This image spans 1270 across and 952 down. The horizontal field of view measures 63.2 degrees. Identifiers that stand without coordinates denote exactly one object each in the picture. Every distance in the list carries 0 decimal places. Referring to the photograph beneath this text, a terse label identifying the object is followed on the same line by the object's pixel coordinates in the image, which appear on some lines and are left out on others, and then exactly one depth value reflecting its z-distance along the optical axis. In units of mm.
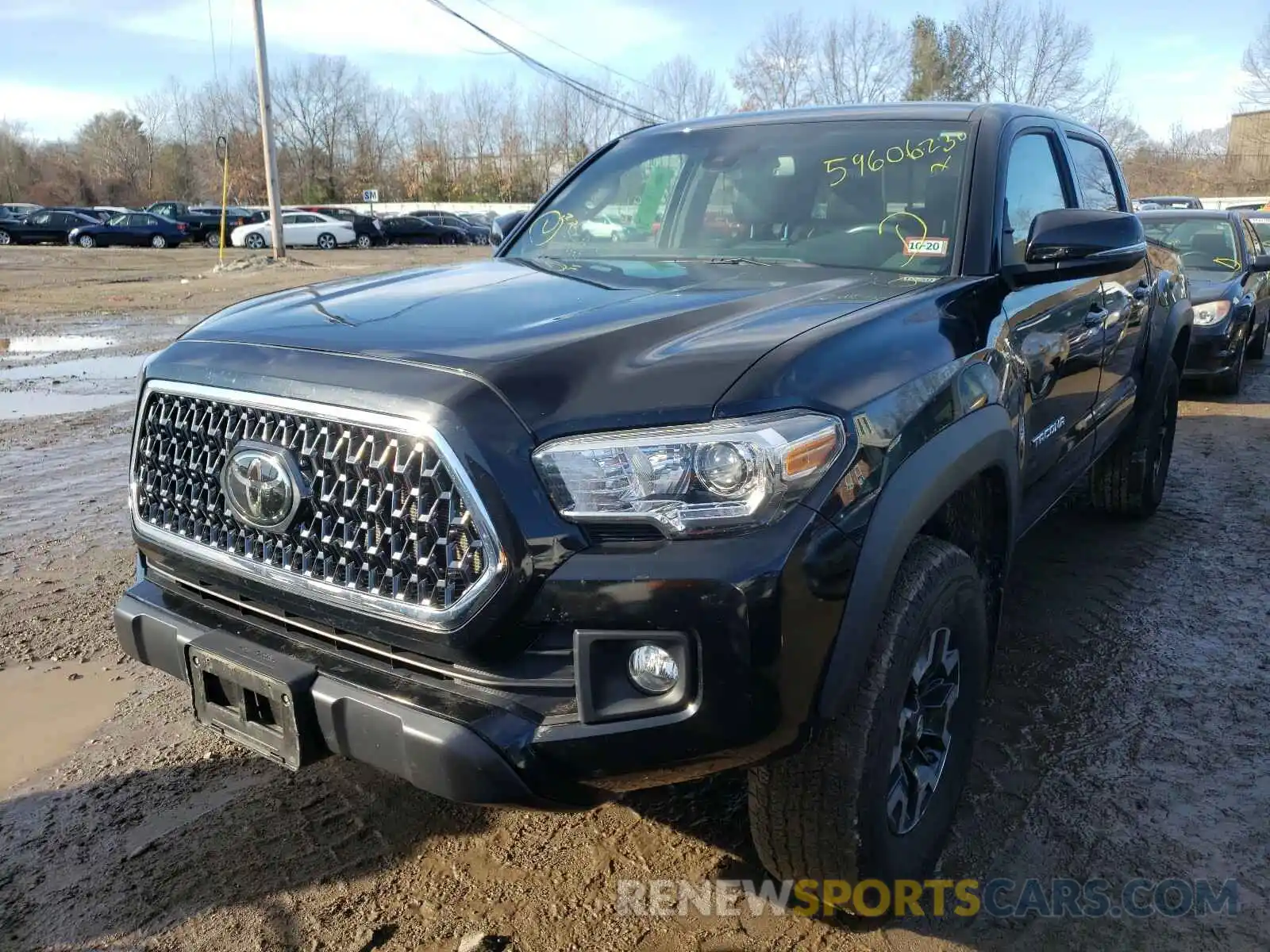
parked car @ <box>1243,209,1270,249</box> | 13859
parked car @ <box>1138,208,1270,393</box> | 8836
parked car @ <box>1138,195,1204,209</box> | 25453
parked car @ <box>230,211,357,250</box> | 37844
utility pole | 23844
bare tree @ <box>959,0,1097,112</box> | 43406
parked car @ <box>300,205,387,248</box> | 39375
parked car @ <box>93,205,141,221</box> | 38312
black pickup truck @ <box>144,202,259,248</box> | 39656
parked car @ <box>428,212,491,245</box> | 43188
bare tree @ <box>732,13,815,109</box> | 46594
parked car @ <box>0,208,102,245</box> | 37781
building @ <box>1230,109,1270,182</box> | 53500
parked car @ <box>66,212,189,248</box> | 37156
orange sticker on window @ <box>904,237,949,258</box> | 3027
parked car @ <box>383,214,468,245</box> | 41000
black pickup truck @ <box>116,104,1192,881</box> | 1901
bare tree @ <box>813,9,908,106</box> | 45156
